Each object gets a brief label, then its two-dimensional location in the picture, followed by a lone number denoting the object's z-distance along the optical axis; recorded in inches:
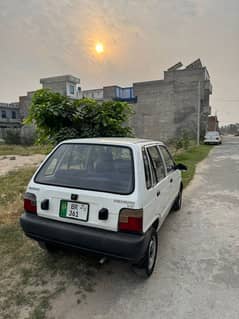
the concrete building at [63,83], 1275.8
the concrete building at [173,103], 1101.7
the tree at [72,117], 197.6
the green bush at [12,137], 1212.5
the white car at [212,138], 925.2
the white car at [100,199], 80.1
